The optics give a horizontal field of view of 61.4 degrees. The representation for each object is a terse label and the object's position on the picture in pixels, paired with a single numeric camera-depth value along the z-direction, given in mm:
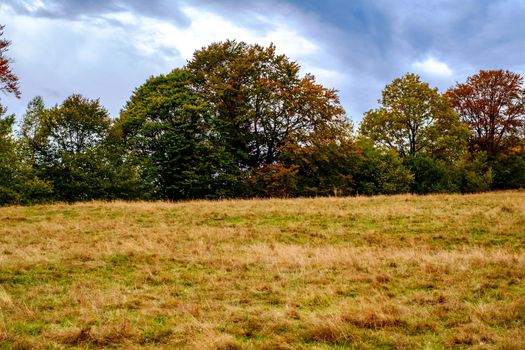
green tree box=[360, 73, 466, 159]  46125
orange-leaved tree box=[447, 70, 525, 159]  49688
